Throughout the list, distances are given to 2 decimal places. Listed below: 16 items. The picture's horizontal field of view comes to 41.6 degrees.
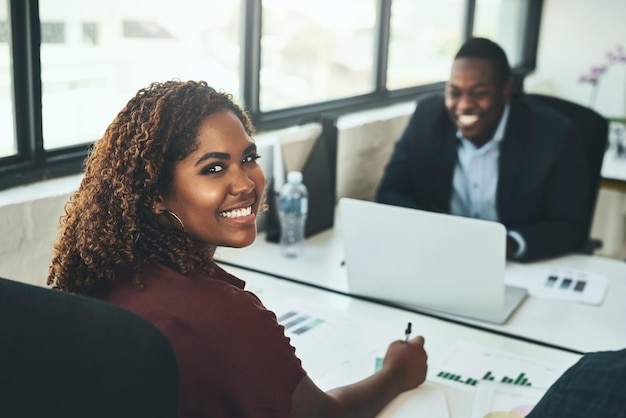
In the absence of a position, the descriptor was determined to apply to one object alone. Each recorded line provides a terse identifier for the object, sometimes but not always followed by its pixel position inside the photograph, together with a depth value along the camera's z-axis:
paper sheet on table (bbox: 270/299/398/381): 1.61
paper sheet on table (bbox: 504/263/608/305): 1.97
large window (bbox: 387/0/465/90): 3.59
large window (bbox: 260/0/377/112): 2.82
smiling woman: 1.11
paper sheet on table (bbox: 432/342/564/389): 1.53
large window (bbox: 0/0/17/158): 1.87
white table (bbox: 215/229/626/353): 1.75
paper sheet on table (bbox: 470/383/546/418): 1.42
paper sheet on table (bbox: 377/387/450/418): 1.42
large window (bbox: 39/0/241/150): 2.01
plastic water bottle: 2.25
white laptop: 1.74
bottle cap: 2.24
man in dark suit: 2.37
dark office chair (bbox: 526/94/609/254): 2.60
